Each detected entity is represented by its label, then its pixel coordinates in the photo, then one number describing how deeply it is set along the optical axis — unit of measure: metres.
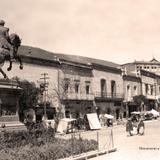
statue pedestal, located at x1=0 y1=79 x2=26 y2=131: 12.65
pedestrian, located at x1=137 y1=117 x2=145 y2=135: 25.02
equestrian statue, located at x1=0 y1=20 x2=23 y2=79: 12.96
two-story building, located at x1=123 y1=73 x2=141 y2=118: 50.88
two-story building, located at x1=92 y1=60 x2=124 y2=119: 44.66
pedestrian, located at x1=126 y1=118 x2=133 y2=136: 24.16
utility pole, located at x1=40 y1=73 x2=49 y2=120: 34.55
